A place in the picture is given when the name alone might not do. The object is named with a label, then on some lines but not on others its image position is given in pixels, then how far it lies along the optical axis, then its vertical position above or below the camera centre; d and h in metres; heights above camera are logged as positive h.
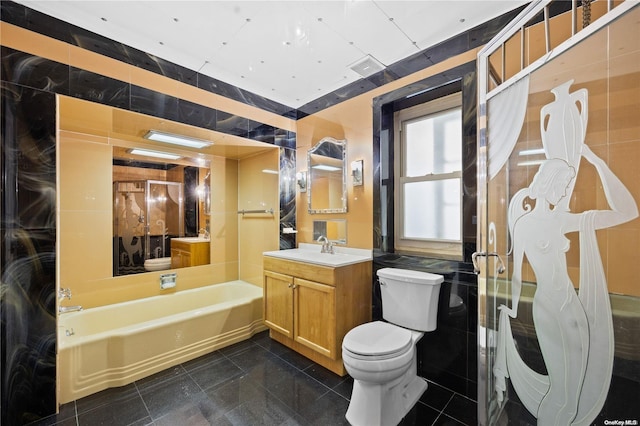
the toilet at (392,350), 1.53 -0.83
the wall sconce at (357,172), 2.45 +0.37
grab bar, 3.11 +0.01
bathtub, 1.82 -1.02
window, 2.04 +0.28
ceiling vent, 2.15 +1.23
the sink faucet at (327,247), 2.60 -0.35
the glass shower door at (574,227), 0.92 -0.06
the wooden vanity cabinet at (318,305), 2.03 -0.78
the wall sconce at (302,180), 3.02 +0.36
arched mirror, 2.62 +0.37
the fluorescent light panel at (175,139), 2.49 +0.73
